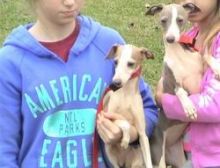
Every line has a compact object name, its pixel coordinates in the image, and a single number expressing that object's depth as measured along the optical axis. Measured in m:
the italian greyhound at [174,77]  2.88
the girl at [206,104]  2.78
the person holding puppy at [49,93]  2.74
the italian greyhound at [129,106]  2.91
